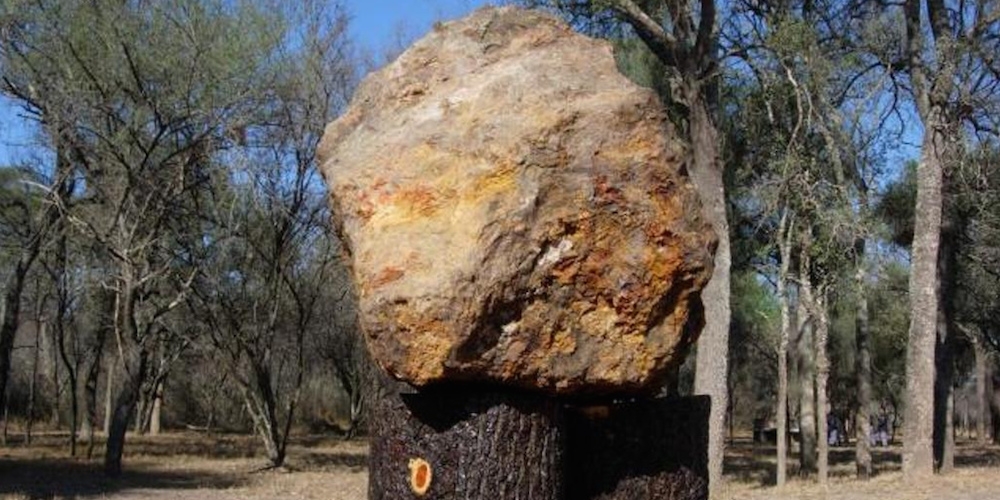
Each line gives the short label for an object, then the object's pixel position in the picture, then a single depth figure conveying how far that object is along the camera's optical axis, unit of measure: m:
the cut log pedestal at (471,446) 4.50
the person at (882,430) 48.65
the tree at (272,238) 19.78
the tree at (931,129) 16.88
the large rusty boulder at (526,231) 4.41
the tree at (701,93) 14.59
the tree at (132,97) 17.55
